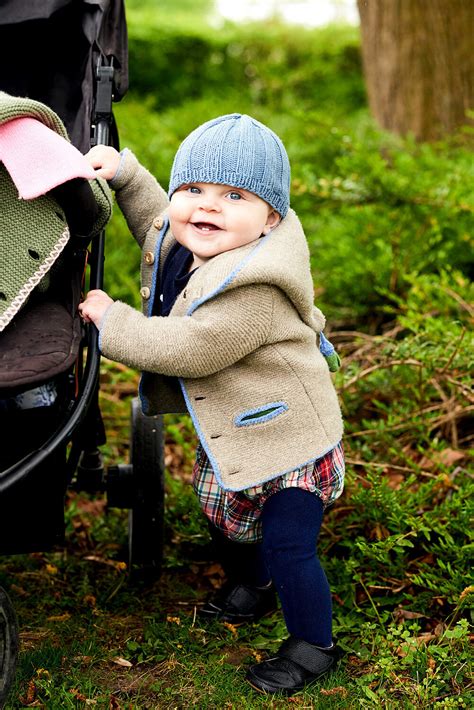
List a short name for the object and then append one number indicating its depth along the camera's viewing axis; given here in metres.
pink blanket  2.16
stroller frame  2.26
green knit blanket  2.21
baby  2.42
